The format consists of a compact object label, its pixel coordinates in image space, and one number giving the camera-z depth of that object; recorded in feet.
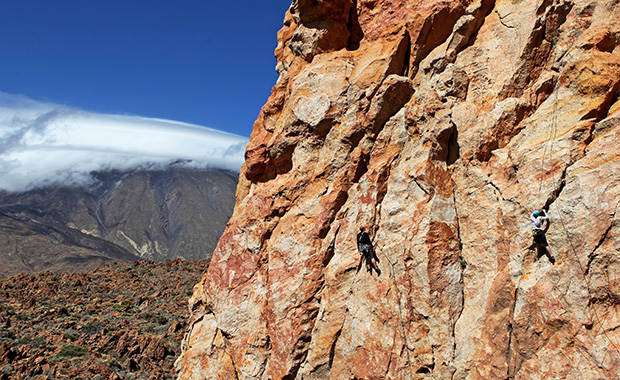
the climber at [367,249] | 45.99
